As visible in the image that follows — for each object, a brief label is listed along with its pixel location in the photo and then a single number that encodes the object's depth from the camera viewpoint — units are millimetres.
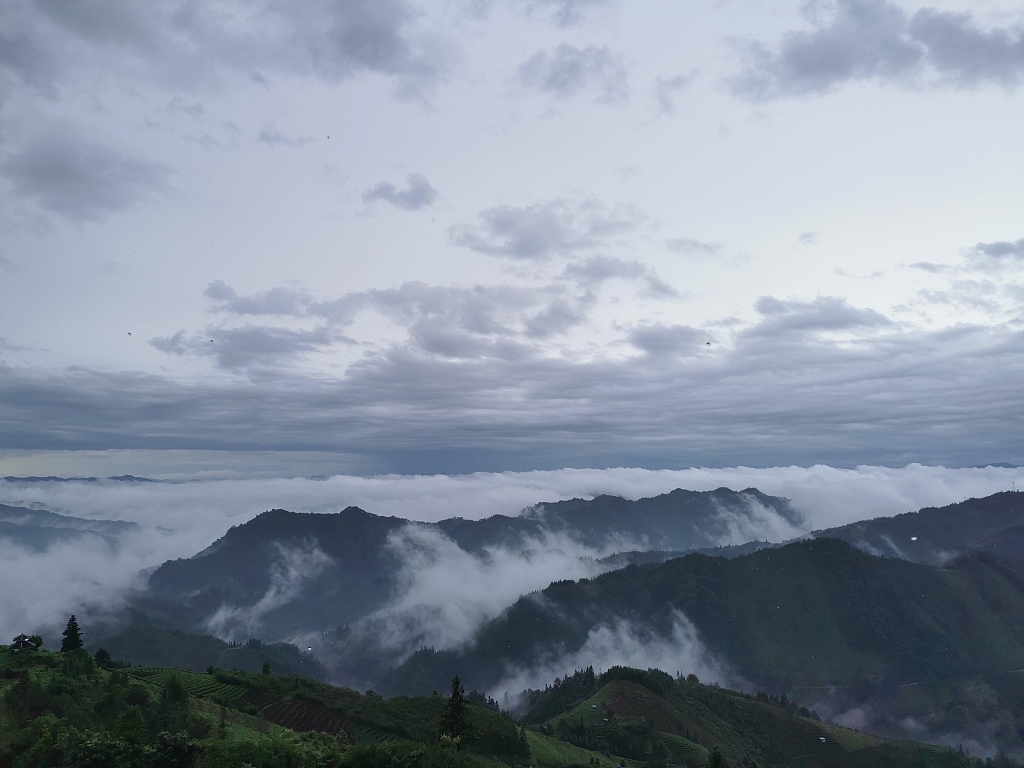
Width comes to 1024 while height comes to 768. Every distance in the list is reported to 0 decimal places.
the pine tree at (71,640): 137875
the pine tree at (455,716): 107000
